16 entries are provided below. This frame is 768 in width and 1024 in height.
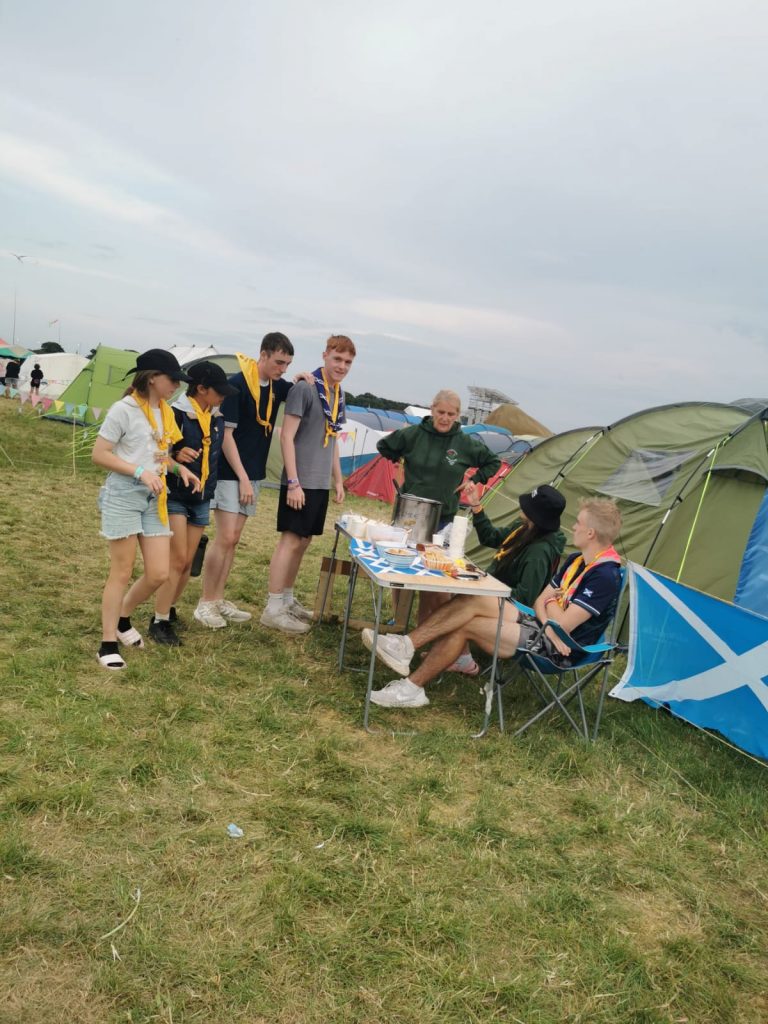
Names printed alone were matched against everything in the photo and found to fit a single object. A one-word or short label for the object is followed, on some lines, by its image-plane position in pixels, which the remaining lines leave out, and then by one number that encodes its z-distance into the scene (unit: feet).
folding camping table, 10.85
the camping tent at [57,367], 70.58
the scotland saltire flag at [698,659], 11.26
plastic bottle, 13.14
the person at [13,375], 71.40
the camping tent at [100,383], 47.96
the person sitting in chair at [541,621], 11.59
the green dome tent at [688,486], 16.03
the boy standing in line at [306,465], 14.28
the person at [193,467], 12.56
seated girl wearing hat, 13.01
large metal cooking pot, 14.24
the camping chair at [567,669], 11.45
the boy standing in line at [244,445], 13.94
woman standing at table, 14.75
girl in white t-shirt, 11.25
